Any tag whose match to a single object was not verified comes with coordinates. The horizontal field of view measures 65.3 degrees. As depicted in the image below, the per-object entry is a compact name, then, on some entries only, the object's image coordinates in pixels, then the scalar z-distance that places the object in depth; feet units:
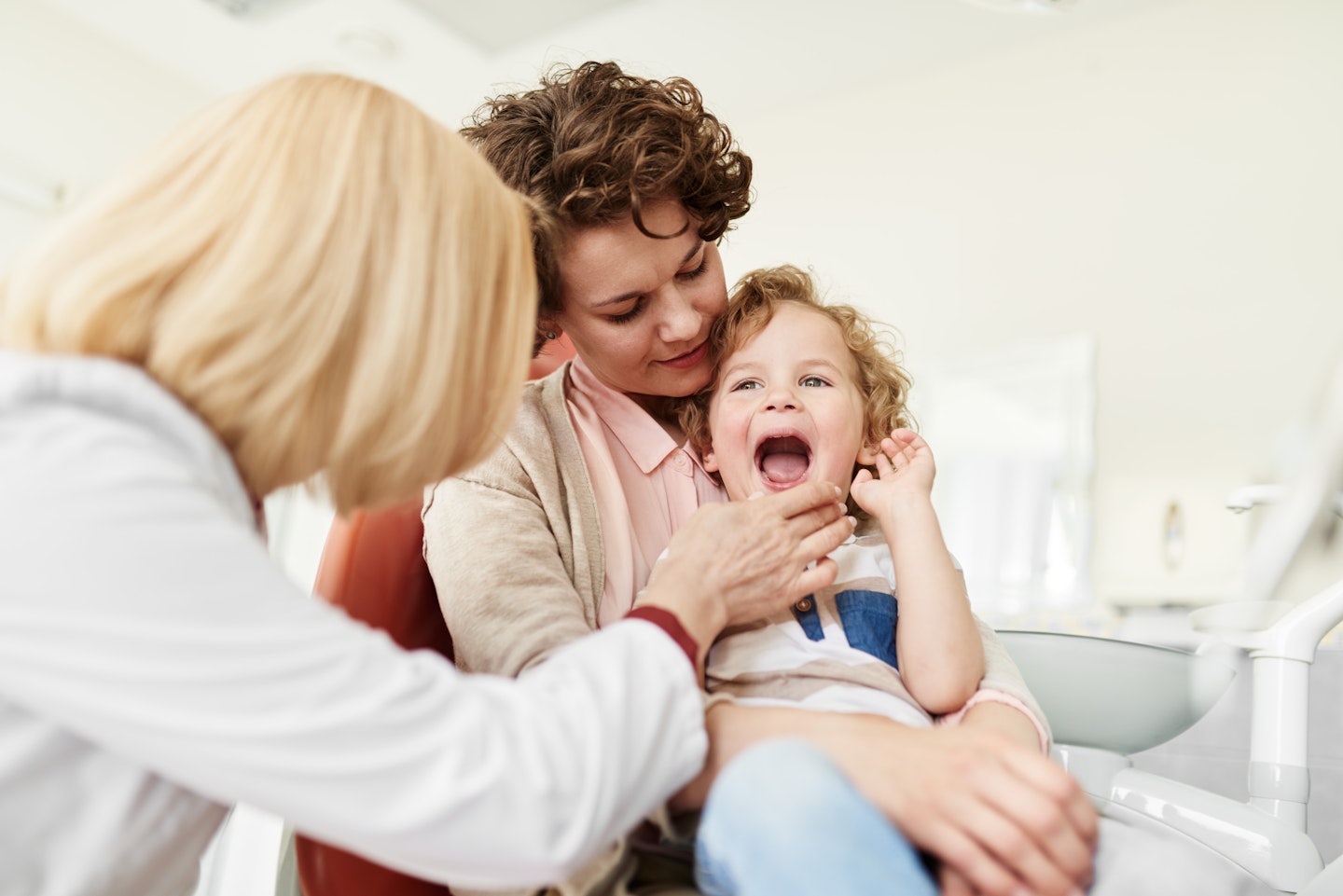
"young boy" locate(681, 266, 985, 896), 2.12
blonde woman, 1.88
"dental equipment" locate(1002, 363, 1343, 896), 3.70
